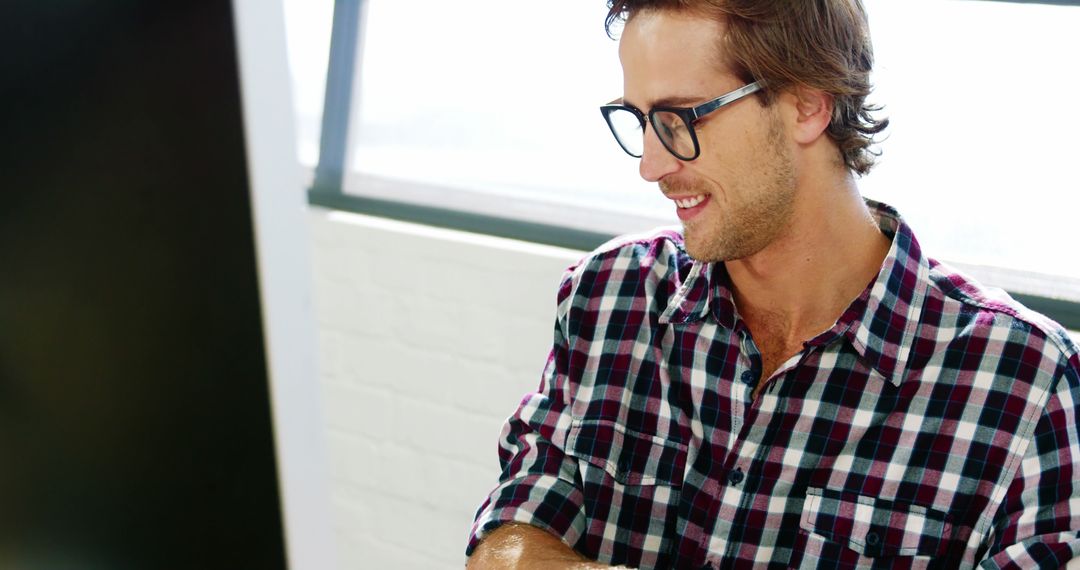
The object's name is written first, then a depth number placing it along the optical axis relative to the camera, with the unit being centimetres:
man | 108
